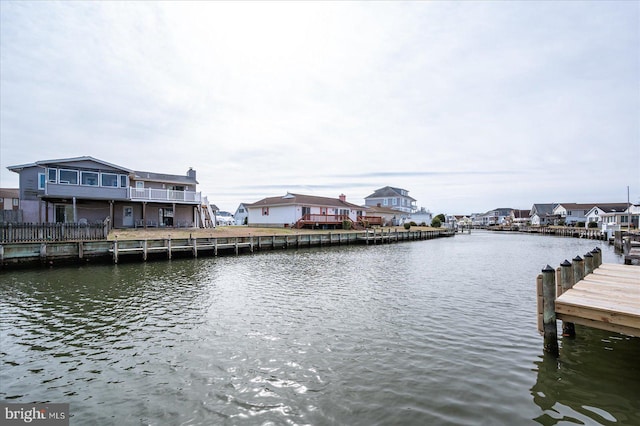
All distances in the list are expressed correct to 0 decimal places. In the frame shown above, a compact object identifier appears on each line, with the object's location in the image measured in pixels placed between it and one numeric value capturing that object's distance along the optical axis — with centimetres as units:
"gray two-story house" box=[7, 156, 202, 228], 2983
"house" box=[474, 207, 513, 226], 14212
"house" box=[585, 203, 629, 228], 7514
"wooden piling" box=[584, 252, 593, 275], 1050
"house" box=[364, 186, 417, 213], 8569
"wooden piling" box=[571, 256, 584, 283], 906
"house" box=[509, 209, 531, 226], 11595
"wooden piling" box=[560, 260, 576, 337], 798
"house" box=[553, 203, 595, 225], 8881
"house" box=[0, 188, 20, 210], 4069
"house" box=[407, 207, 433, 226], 8356
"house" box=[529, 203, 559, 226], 9901
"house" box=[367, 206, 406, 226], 7038
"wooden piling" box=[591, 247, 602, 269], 1162
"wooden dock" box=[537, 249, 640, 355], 631
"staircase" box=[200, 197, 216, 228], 4058
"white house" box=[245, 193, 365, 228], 4816
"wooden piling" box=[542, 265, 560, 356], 702
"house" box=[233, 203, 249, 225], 7572
